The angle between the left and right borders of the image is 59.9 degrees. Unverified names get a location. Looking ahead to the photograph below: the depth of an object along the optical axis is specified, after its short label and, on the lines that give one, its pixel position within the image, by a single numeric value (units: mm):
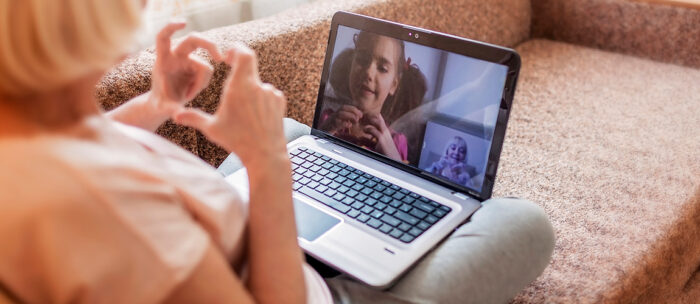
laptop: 820
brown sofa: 955
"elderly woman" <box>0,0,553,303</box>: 430
